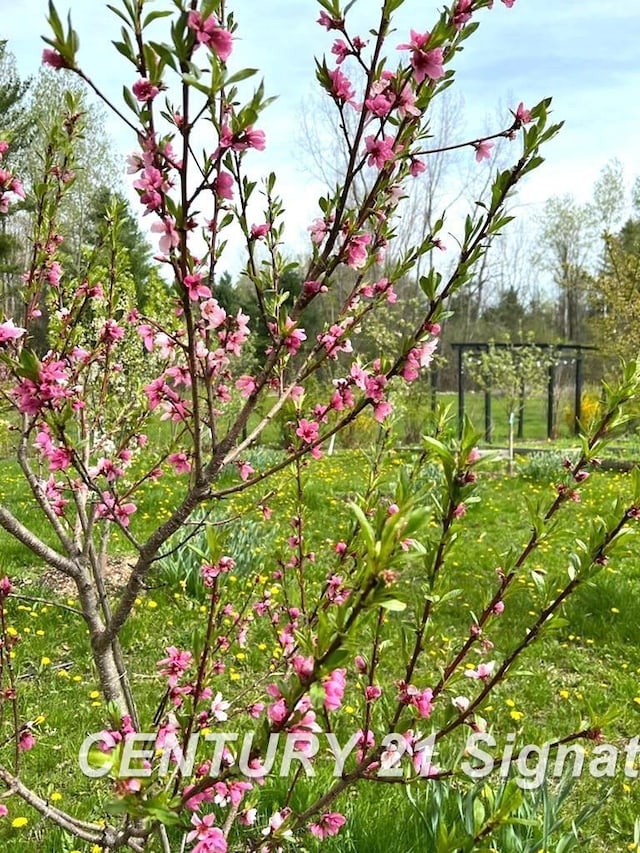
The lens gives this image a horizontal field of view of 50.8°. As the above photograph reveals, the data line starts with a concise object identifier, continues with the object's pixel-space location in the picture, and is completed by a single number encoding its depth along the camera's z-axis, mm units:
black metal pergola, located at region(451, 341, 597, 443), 16156
